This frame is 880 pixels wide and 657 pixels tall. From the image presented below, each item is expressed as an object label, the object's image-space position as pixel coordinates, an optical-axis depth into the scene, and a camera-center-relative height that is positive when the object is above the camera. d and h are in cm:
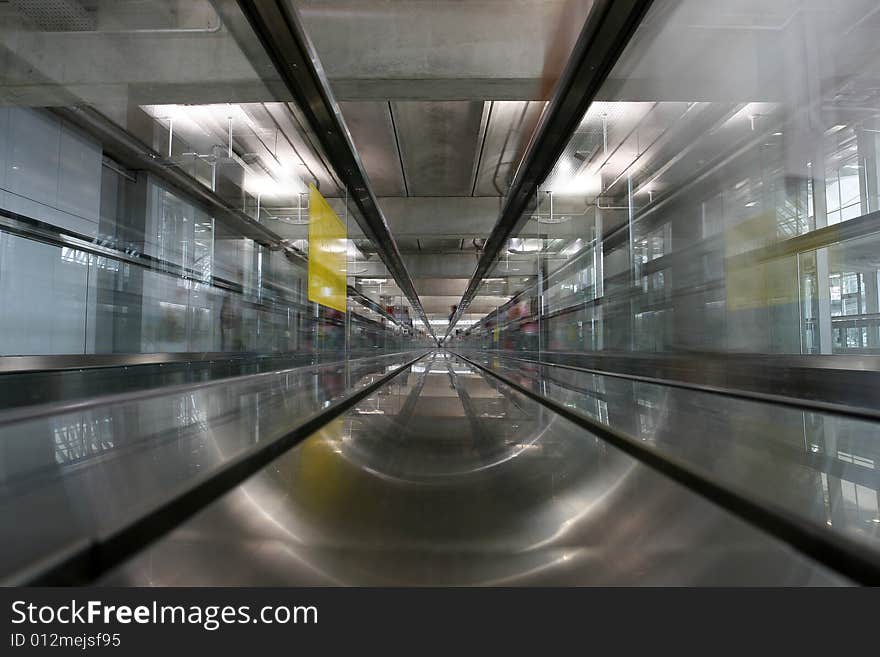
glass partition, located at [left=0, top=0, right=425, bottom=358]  312 +191
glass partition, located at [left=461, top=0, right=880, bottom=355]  271 +142
